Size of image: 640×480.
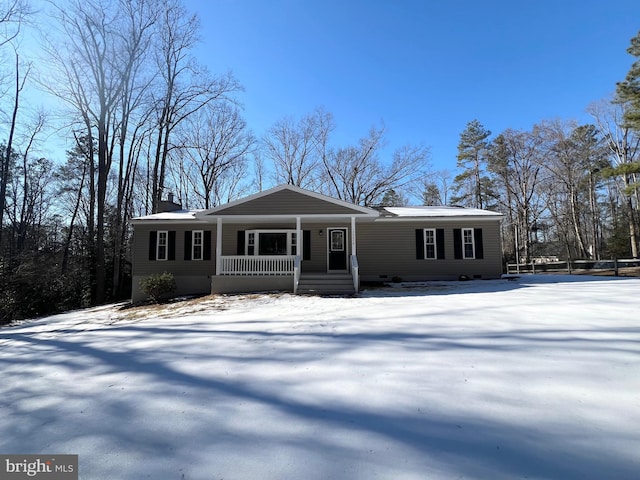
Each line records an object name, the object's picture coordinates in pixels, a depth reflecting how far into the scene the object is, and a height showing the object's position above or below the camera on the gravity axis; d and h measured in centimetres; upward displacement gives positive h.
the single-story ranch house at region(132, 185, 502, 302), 1402 +73
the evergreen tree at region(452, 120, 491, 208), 3155 +885
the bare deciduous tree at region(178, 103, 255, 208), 2597 +842
